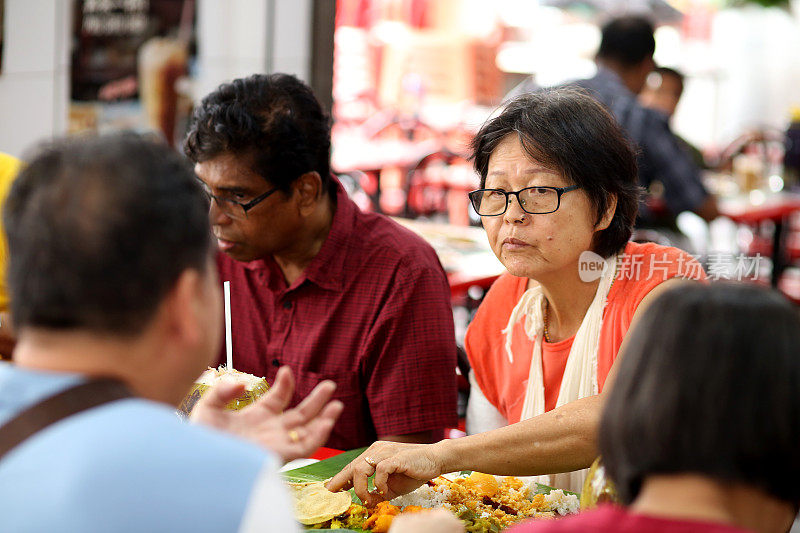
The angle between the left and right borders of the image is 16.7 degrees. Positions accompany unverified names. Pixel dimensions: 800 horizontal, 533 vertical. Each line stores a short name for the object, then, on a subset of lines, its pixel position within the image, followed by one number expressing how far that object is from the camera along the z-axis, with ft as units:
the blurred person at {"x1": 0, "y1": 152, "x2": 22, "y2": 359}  10.67
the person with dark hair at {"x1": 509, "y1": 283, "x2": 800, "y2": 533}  8.17
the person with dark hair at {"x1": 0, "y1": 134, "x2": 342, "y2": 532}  7.60
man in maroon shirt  10.84
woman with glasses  10.35
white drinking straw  10.14
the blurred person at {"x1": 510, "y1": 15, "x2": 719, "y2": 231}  15.67
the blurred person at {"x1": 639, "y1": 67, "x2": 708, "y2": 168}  20.73
